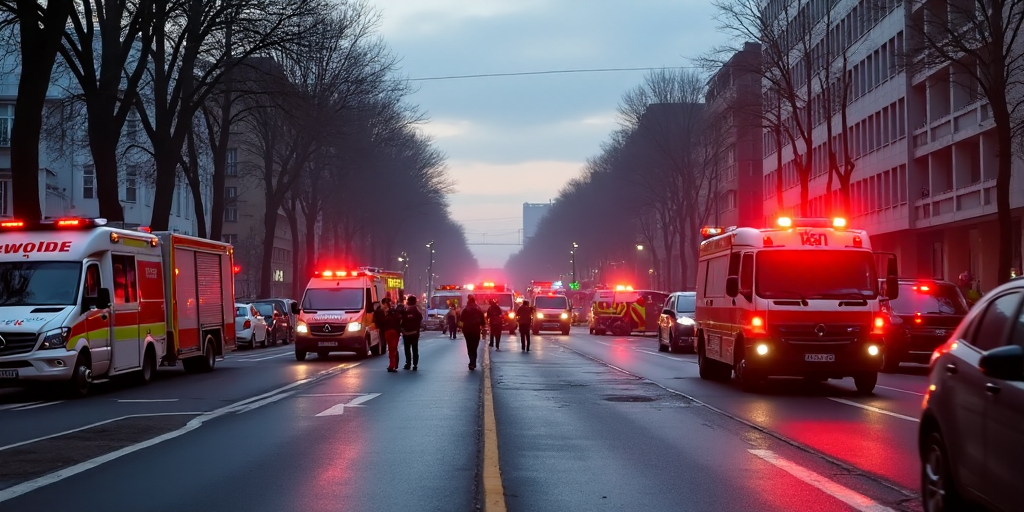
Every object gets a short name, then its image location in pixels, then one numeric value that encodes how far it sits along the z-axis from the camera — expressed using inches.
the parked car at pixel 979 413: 250.2
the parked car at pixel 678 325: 1487.5
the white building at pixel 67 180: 2363.4
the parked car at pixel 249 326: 1739.7
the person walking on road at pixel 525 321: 1558.8
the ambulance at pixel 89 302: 788.6
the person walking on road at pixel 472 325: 1083.3
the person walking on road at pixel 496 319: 1520.7
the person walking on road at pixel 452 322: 2271.2
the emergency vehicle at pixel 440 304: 2896.2
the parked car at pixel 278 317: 1919.3
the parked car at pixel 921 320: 1033.5
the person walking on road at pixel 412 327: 1063.4
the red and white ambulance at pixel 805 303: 781.3
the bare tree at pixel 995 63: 1234.6
